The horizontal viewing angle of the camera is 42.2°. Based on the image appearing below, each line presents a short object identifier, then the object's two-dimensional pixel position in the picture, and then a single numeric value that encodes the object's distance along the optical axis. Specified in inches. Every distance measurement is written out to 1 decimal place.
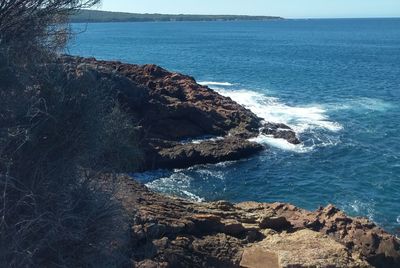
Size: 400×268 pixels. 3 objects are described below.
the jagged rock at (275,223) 691.4
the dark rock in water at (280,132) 1422.2
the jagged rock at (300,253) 571.8
